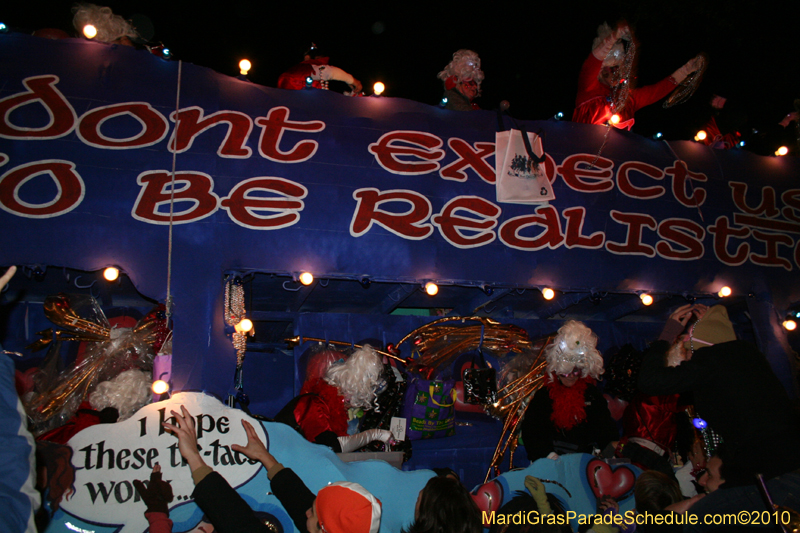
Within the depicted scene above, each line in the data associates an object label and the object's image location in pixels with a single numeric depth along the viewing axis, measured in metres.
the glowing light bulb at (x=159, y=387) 3.58
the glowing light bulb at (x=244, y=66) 4.80
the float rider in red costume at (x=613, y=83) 5.70
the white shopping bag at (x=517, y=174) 5.14
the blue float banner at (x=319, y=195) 3.89
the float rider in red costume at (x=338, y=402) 4.15
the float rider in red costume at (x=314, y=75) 5.29
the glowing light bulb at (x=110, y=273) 3.79
